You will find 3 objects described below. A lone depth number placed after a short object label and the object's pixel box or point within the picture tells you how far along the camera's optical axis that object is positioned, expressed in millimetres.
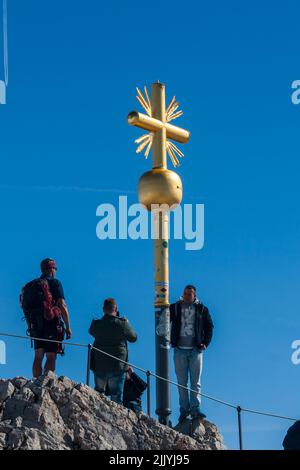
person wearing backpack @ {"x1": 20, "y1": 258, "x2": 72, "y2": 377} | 17703
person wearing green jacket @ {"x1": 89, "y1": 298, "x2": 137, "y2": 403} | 17672
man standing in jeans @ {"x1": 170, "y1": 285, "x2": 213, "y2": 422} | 18703
